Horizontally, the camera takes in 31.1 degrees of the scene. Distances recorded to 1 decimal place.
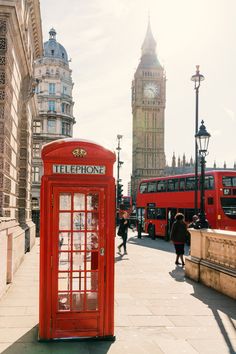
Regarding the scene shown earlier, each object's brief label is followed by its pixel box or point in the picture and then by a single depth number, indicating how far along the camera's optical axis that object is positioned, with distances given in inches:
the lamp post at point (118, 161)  1386.6
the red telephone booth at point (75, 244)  223.5
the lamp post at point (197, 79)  609.6
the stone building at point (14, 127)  354.6
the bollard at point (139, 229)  1045.7
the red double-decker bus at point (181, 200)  782.5
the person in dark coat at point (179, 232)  511.8
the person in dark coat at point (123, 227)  629.3
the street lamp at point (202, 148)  448.9
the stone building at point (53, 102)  2091.5
